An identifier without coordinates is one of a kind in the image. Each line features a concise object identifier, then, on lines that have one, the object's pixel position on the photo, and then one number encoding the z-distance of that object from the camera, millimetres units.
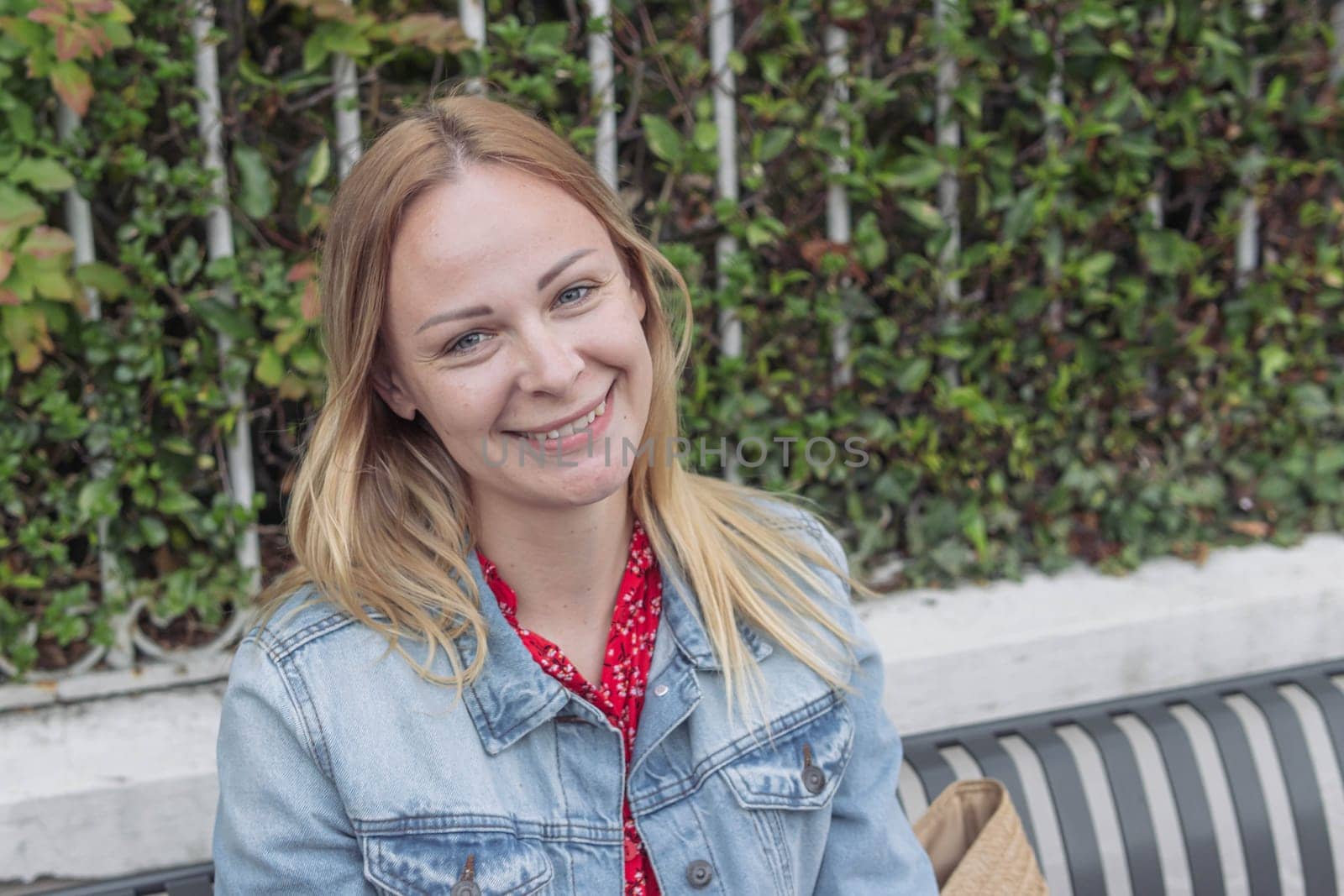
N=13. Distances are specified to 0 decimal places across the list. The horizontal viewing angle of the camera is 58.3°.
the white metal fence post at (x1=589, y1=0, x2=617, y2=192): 2246
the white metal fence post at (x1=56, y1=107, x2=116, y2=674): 2000
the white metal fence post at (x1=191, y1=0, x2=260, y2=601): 2051
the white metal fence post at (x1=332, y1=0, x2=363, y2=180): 2139
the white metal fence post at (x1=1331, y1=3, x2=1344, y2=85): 2686
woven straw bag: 1621
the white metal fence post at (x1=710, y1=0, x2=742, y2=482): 2314
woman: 1403
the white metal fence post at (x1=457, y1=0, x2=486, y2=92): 2158
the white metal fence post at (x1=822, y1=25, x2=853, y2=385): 2375
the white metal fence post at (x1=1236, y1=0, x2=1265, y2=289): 2631
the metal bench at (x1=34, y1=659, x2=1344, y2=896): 1877
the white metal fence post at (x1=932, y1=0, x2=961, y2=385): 2430
